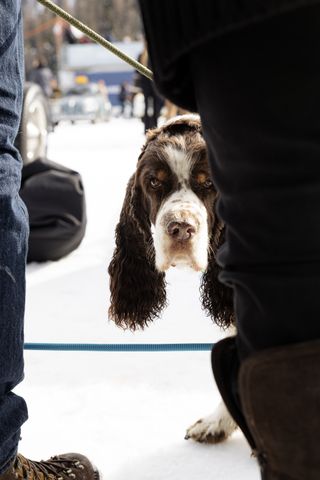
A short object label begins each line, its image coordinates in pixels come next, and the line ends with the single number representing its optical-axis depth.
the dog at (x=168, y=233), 2.01
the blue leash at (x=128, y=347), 2.00
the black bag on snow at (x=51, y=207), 3.85
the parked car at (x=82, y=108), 27.53
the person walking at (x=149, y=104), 9.01
